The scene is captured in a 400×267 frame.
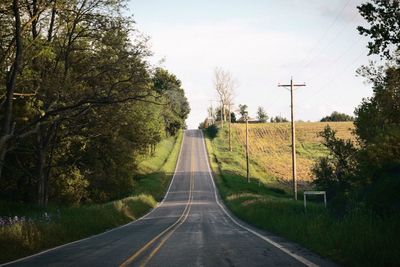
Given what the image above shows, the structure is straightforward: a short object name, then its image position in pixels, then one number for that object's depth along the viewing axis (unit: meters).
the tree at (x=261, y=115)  191.35
